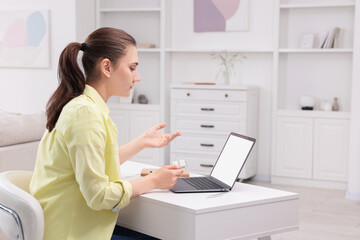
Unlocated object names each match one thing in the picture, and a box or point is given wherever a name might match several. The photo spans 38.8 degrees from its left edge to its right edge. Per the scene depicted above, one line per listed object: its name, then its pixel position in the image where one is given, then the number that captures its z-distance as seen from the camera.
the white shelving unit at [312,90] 5.14
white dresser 5.20
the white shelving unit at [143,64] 5.80
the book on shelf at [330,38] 5.09
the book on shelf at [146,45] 5.85
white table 1.73
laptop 2.01
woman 1.67
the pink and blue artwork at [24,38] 5.76
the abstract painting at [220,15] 5.58
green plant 5.66
